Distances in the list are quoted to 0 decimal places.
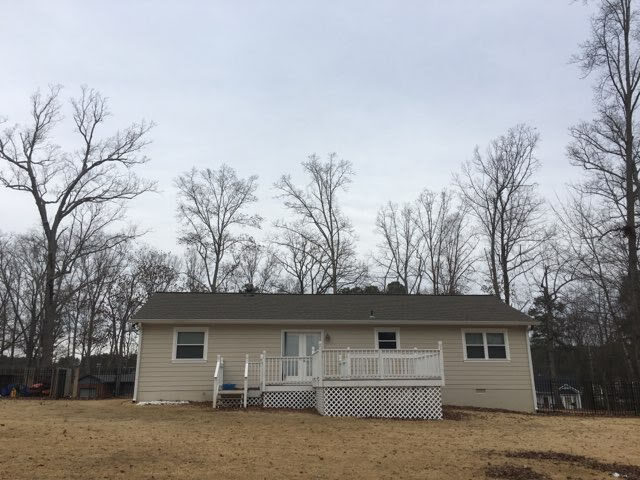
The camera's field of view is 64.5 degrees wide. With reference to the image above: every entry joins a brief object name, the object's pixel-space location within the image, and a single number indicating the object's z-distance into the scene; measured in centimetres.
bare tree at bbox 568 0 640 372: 2145
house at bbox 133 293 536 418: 1611
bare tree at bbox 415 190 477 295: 3525
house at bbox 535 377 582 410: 2608
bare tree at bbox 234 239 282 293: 4113
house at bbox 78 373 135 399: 2308
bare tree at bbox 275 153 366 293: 3612
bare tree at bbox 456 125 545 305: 3130
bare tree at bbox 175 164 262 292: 3712
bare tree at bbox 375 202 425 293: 3684
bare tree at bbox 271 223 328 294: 3756
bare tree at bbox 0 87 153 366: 2866
